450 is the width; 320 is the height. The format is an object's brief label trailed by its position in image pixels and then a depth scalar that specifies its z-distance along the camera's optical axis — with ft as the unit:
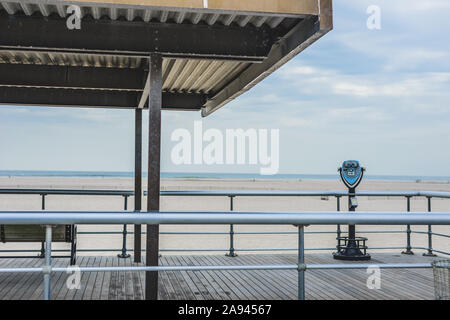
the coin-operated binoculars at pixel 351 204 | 24.79
